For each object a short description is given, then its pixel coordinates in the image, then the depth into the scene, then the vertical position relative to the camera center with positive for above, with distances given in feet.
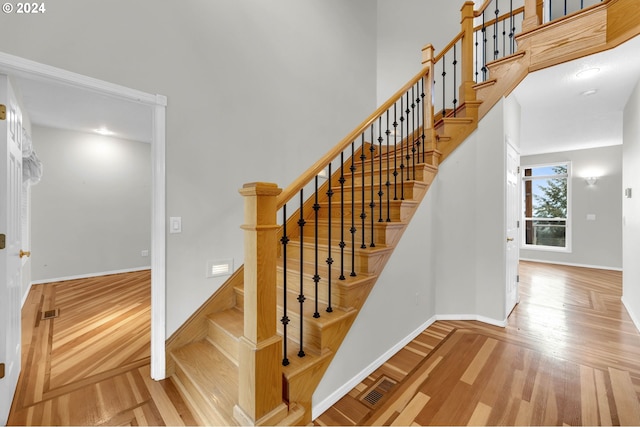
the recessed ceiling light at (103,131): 15.23 +4.71
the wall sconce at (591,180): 18.40 +2.37
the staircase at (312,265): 4.46 -1.21
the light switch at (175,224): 6.55 -0.31
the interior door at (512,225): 9.75 -0.46
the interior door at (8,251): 5.14 -0.84
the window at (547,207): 19.92 +0.51
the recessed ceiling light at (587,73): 8.39 +4.55
